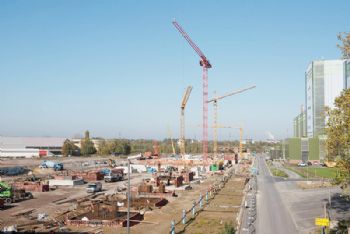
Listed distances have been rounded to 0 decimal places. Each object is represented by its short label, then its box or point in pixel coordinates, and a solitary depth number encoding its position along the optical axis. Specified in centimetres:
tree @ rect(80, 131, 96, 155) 13825
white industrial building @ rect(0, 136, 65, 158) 12875
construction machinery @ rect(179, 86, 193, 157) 11288
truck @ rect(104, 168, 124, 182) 5594
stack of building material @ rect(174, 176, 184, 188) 5093
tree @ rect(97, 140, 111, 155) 14188
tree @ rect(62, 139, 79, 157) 13175
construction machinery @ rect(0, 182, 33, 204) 3744
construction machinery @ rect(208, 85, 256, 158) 12730
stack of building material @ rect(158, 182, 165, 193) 4294
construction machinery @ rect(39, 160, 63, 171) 7630
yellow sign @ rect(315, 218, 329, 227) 1982
